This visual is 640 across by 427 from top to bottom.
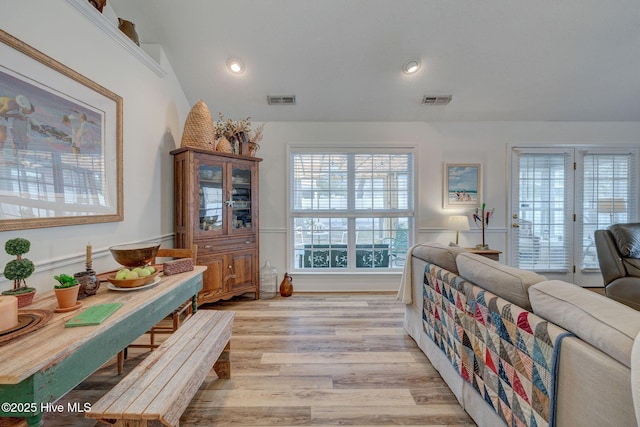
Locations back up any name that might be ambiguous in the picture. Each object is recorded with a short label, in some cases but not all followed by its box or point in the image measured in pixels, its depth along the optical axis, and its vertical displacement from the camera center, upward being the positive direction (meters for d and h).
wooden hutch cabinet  2.82 -0.08
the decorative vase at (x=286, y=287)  3.57 -1.04
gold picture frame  1.38 +0.41
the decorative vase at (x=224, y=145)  3.12 +0.76
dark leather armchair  2.56 -0.53
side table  3.29 -0.54
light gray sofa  0.81 -0.54
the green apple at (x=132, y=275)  1.51 -0.38
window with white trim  3.87 +0.01
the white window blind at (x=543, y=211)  3.85 -0.02
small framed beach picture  3.81 +0.42
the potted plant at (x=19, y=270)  1.11 -0.26
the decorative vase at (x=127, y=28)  2.40 +1.65
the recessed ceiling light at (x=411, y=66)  3.03 +1.66
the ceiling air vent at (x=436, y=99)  3.43 +1.44
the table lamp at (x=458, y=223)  3.50 -0.18
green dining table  0.82 -0.50
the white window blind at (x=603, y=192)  3.81 +0.25
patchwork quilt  1.00 -0.66
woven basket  2.87 +0.89
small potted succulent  1.20 -0.37
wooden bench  1.02 -0.78
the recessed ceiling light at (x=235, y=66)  3.02 +1.66
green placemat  1.08 -0.45
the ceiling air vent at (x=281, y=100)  3.43 +1.44
